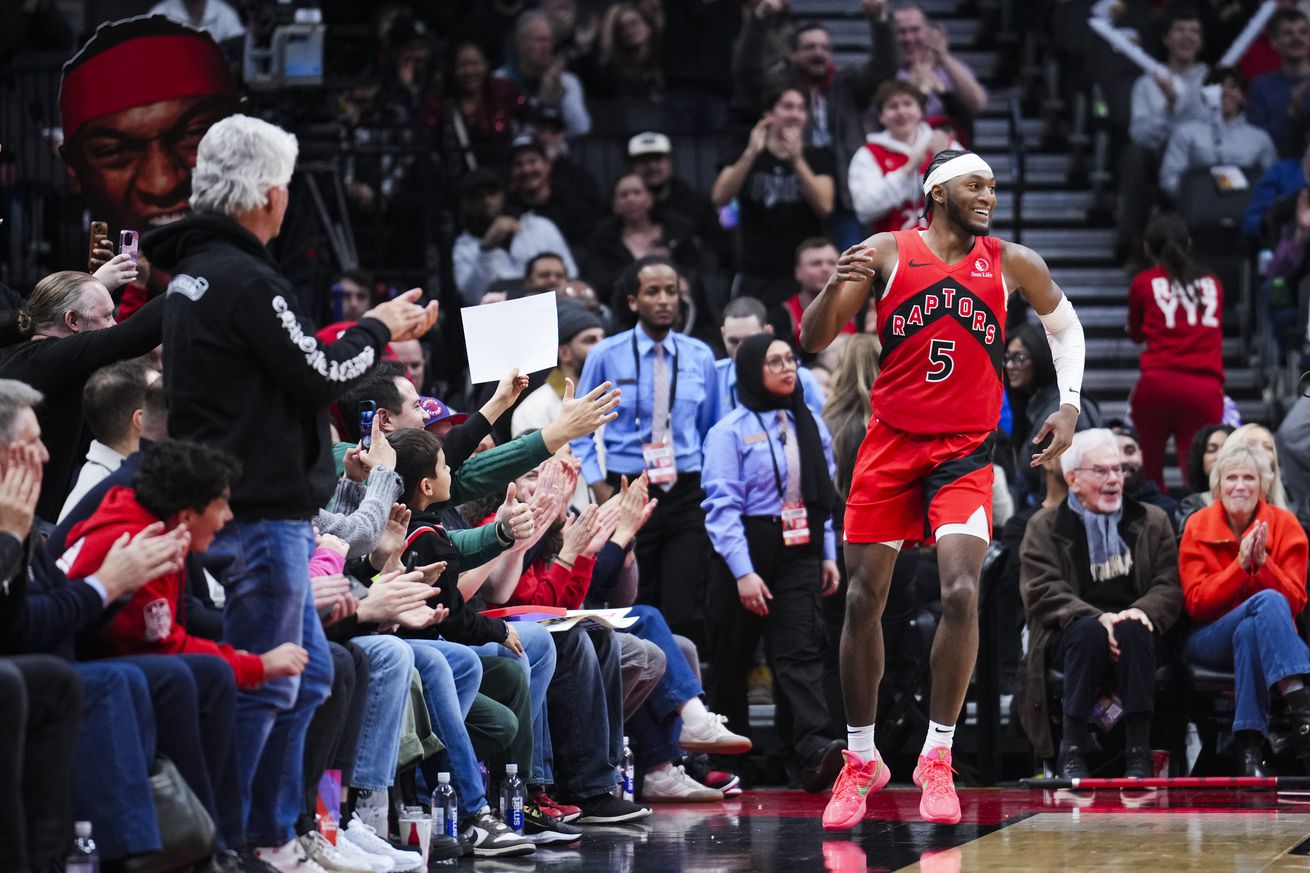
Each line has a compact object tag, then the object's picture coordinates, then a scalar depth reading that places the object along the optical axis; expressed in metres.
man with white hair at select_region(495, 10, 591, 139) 25.45
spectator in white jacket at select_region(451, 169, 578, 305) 21.77
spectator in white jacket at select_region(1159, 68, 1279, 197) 24.97
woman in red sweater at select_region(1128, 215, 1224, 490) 21.12
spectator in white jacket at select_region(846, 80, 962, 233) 21.64
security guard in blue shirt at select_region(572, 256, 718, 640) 17.42
